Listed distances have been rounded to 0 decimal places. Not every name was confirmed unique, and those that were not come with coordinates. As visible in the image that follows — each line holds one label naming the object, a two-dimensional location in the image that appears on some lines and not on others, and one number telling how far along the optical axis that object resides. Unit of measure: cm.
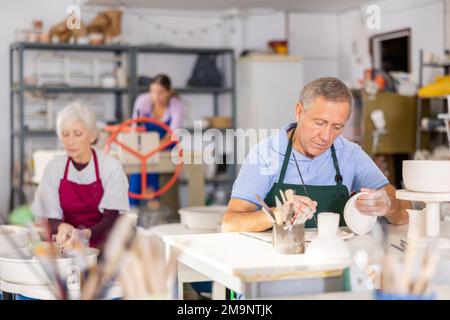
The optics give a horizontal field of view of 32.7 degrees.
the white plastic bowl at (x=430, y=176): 283
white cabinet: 912
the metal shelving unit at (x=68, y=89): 820
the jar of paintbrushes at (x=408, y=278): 188
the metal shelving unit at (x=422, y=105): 789
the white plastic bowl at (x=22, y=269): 283
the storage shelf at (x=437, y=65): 765
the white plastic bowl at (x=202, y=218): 448
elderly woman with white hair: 387
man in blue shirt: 307
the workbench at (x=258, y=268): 222
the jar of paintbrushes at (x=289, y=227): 246
